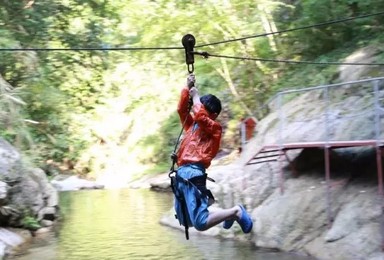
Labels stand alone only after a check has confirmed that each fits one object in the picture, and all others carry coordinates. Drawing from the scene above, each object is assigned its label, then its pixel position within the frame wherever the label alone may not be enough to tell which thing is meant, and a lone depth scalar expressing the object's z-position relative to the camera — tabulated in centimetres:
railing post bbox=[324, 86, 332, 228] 977
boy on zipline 468
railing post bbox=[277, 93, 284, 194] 1098
